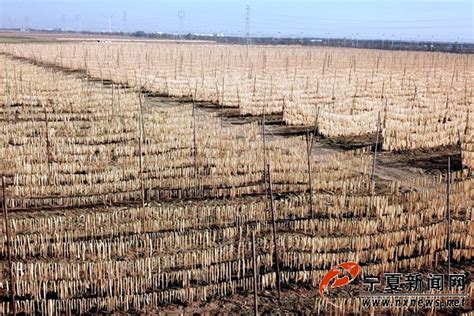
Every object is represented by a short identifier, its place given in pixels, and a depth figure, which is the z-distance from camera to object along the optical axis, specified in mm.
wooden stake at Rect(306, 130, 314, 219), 10561
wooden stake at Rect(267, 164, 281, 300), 7448
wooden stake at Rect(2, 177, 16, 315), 6379
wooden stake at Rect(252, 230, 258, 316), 6111
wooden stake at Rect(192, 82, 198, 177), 12866
